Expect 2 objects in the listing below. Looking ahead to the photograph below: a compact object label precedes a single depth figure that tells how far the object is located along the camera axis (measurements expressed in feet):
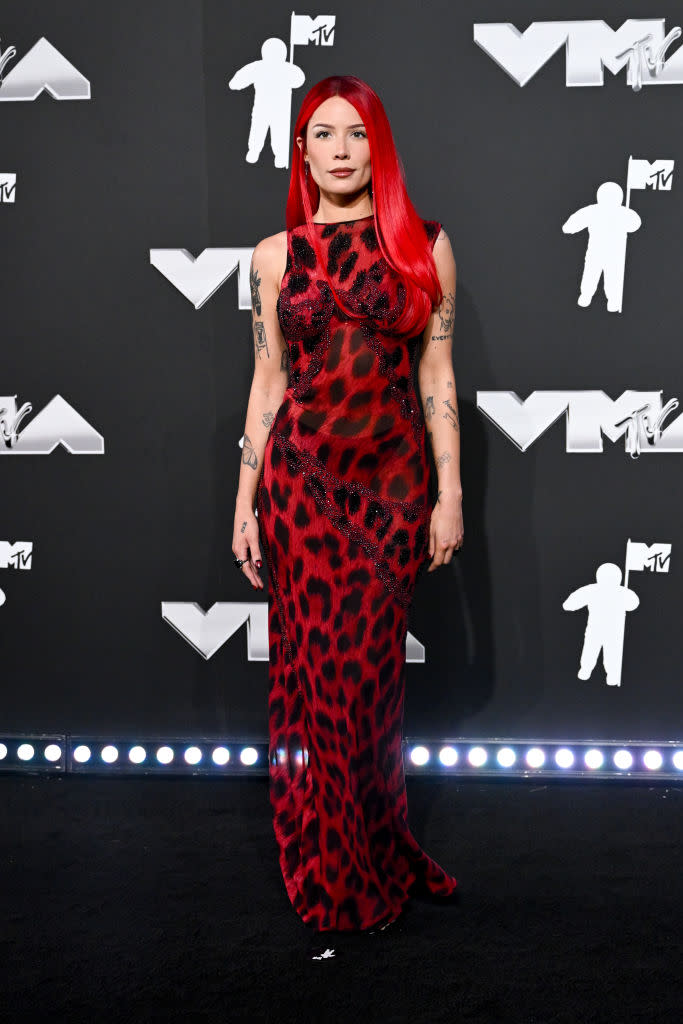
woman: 7.33
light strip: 10.50
